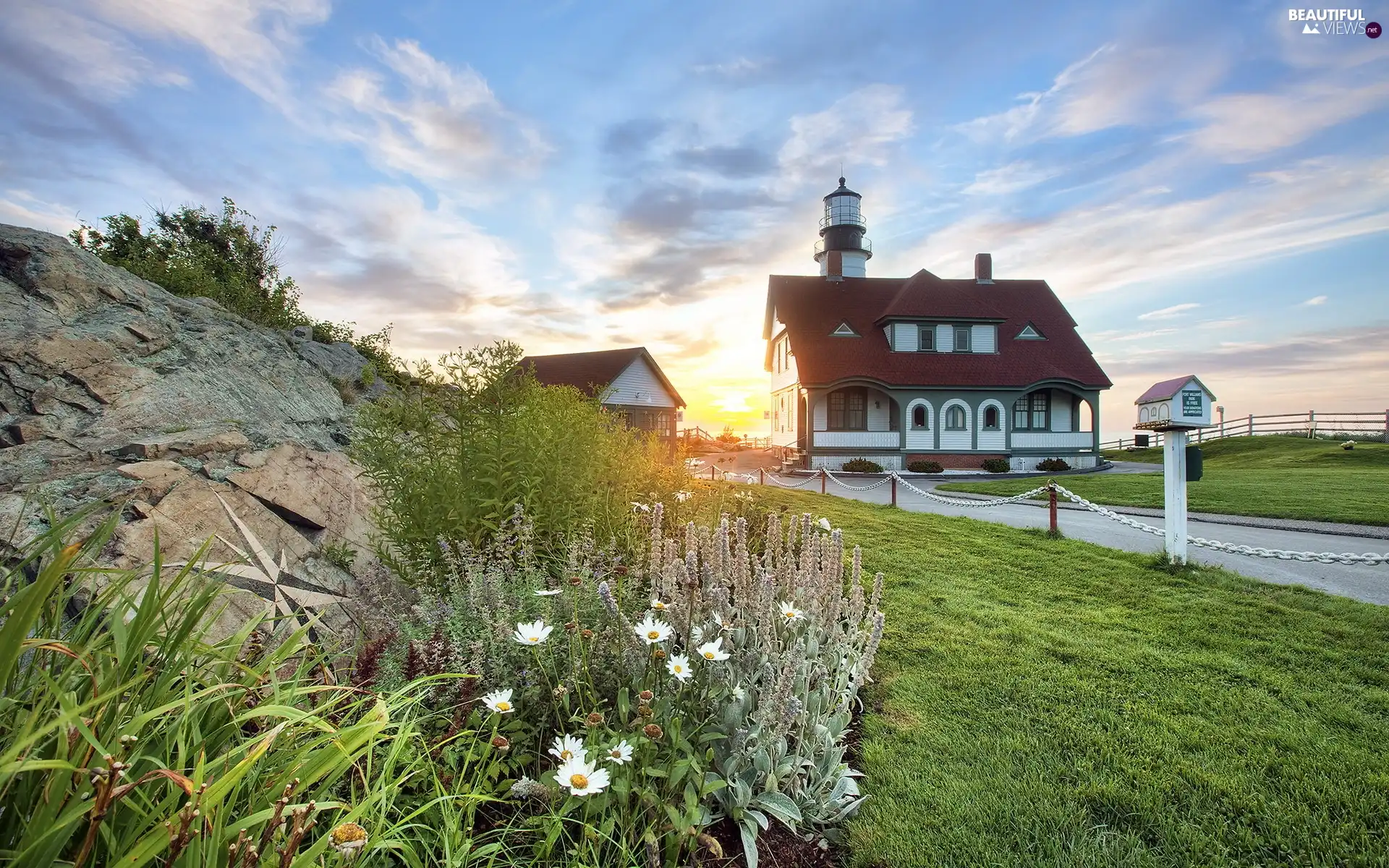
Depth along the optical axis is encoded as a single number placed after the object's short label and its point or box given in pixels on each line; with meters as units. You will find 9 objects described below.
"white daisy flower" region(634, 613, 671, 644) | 2.58
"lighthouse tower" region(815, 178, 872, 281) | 30.97
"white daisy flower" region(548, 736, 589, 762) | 2.06
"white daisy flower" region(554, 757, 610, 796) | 1.91
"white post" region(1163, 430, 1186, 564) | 7.00
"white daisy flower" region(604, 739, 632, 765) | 2.03
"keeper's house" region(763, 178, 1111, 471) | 25.25
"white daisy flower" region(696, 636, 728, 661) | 2.46
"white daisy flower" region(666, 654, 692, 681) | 2.42
